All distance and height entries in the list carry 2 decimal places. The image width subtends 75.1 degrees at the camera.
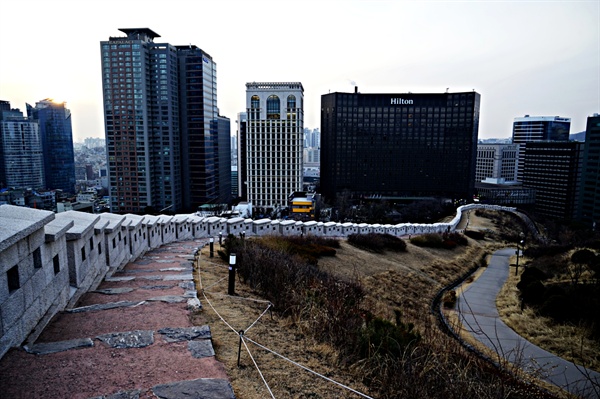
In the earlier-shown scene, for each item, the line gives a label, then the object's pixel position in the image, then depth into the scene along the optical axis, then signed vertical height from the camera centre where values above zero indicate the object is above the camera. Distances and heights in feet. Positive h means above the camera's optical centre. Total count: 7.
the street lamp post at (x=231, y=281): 29.86 -9.36
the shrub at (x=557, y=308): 49.52 -18.73
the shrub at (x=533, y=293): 55.88 -18.95
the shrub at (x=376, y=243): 80.94 -17.56
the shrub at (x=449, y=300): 57.41 -20.82
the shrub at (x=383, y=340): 20.78 -10.03
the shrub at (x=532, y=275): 63.62 -19.08
